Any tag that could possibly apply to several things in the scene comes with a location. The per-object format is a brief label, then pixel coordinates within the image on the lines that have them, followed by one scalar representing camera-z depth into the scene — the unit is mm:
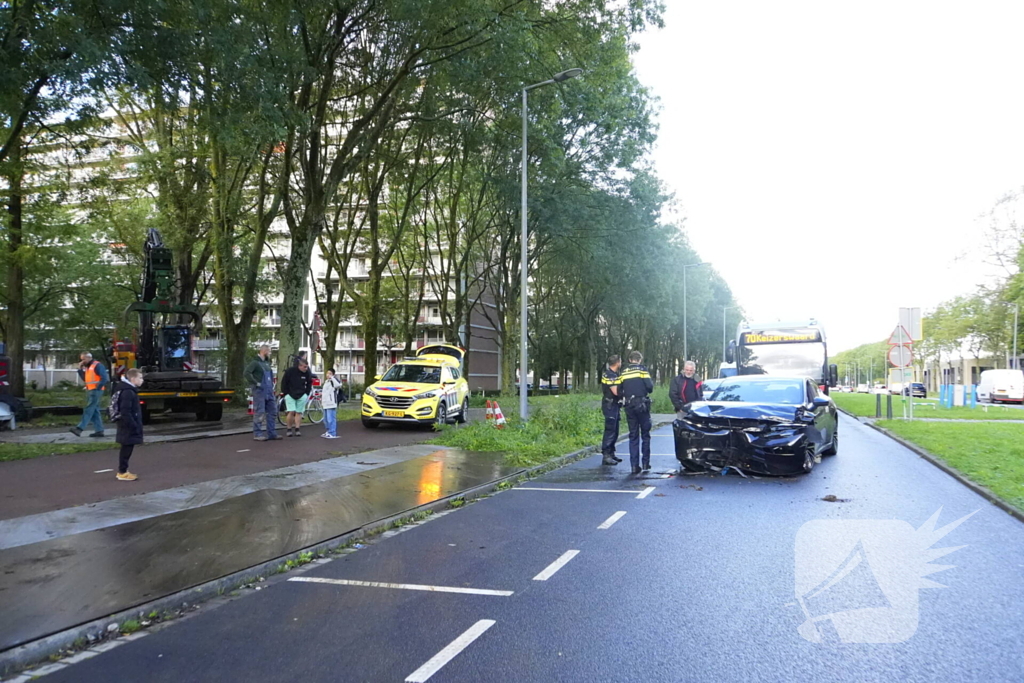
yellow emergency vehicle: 18656
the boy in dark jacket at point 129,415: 9891
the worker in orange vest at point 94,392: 15414
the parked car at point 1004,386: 46906
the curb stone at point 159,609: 4270
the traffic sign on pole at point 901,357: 22688
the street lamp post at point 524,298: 17362
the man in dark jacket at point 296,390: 16609
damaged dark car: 10930
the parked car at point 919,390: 68512
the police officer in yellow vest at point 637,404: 12125
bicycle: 22077
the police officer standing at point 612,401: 12484
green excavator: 18766
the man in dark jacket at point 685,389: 13398
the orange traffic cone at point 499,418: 17197
